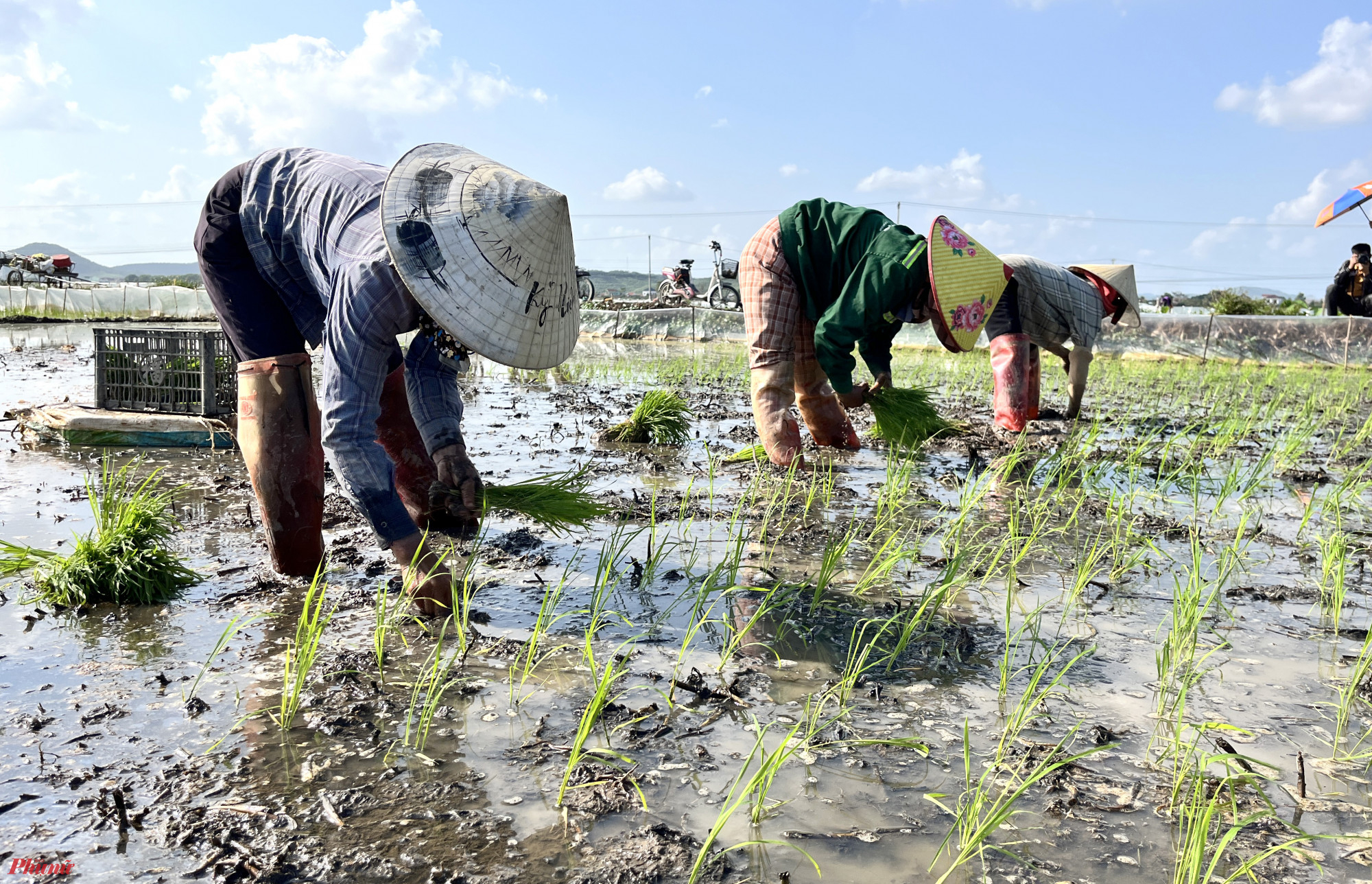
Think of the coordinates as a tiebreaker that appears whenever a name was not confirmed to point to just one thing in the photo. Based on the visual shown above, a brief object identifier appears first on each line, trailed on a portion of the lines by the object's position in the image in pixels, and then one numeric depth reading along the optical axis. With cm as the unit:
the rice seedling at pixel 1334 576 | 233
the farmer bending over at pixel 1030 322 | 497
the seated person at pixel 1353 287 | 1181
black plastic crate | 473
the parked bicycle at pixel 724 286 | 1869
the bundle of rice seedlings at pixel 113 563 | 238
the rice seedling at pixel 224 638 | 183
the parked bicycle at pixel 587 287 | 1992
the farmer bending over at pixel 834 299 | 375
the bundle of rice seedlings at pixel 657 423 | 512
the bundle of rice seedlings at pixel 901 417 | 454
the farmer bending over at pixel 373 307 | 201
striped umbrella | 1009
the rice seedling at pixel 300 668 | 176
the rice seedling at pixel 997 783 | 135
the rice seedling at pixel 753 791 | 130
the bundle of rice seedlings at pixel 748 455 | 446
